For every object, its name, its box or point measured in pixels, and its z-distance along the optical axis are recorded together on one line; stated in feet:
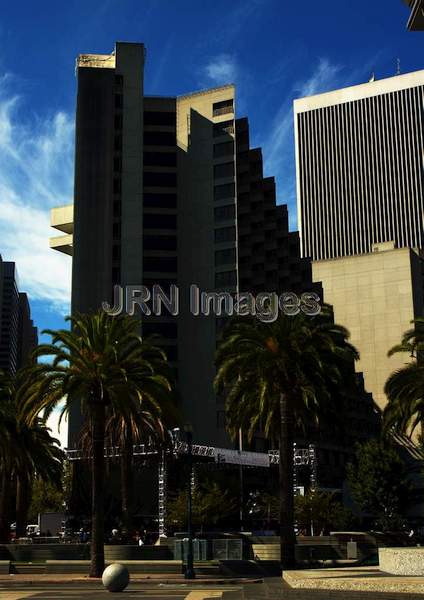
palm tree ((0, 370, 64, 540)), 170.99
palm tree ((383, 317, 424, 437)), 160.66
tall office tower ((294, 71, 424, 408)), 489.67
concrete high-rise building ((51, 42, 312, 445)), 378.32
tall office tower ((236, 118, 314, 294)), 392.68
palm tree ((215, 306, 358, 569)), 145.89
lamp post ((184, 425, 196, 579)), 130.52
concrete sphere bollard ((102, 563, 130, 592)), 105.70
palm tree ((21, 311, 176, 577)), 140.26
